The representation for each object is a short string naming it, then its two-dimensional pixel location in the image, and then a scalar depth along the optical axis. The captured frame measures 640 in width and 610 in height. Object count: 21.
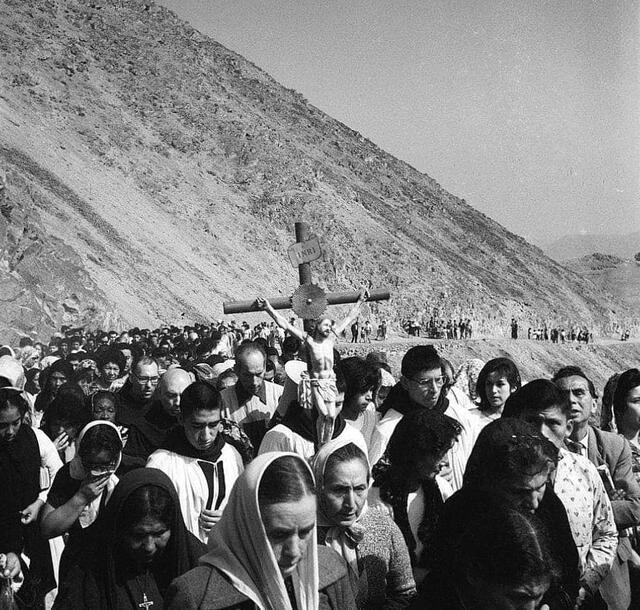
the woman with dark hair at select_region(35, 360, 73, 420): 6.68
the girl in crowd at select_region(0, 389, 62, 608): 3.96
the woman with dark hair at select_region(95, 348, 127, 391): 7.08
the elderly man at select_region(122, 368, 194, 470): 4.79
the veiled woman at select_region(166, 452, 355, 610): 2.46
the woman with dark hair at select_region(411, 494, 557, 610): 2.34
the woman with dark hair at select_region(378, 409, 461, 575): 3.32
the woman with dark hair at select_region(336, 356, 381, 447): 5.07
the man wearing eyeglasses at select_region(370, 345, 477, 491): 4.51
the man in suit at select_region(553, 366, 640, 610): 3.83
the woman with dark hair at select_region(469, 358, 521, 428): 5.25
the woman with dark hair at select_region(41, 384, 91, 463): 5.09
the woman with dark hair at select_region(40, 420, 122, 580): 3.60
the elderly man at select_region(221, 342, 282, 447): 5.73
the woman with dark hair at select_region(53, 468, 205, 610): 2.91
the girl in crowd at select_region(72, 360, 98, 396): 6.38
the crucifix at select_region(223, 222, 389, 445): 4.68
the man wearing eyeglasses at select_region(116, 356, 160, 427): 5.73
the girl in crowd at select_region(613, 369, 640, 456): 4.86
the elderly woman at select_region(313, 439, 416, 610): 3.05
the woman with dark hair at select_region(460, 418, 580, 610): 3.11
